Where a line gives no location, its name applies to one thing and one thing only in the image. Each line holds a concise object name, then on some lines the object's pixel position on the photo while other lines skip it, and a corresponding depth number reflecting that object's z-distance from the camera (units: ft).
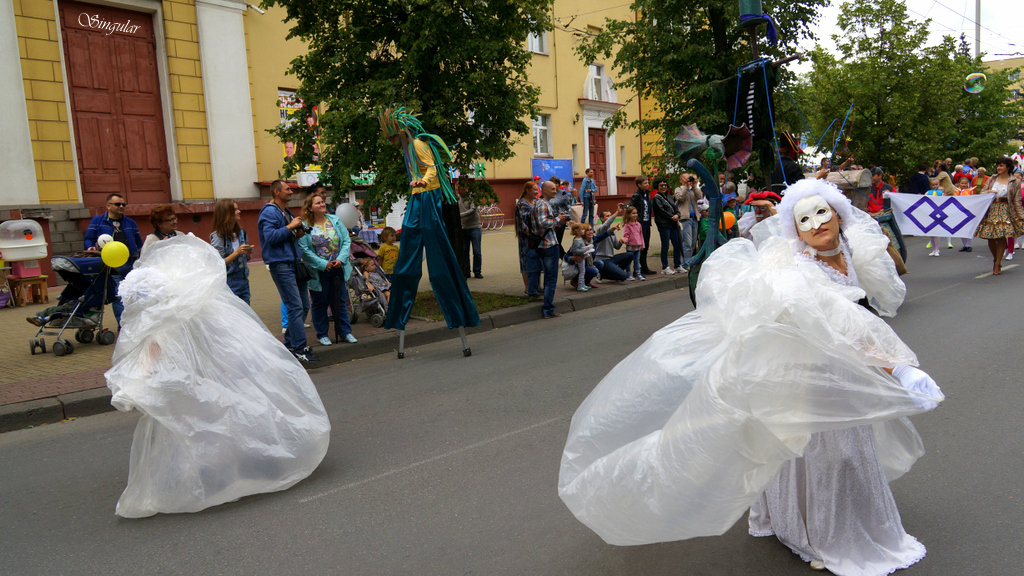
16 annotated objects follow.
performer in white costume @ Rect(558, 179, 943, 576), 8.50
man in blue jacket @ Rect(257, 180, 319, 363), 24.32
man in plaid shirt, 32.94
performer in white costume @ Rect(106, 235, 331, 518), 12.92
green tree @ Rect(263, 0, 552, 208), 31.04
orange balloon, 23.42
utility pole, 94.99
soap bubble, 61.18
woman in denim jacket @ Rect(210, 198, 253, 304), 24.91
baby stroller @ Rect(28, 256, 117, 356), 26.45
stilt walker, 24.32
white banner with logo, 37.86
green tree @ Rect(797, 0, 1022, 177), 69.87
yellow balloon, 25.71
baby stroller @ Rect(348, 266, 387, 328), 31.30
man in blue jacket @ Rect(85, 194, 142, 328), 27.99
